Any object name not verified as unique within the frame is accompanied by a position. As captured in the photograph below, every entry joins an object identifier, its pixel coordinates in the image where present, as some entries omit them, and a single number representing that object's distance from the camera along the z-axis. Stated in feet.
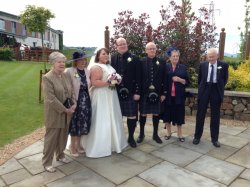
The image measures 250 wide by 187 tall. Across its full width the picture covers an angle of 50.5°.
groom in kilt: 15.87
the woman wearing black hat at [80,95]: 14.23
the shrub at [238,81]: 24.47
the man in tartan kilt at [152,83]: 16.35
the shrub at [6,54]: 80.18
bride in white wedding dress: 14.96
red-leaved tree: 25.90
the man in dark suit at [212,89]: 16.46
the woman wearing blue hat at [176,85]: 16.81
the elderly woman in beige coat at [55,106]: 12.59
